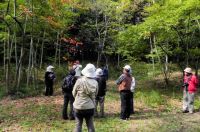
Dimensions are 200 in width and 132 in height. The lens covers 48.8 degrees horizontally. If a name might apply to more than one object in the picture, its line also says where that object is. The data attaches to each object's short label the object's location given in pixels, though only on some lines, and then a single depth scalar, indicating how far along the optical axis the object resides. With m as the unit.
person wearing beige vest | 7.77
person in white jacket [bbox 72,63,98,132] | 5.39
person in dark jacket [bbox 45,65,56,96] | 11.64
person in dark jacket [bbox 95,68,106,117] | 7.79
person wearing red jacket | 8.61
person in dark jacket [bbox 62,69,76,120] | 7.36
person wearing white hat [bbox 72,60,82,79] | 7.46
